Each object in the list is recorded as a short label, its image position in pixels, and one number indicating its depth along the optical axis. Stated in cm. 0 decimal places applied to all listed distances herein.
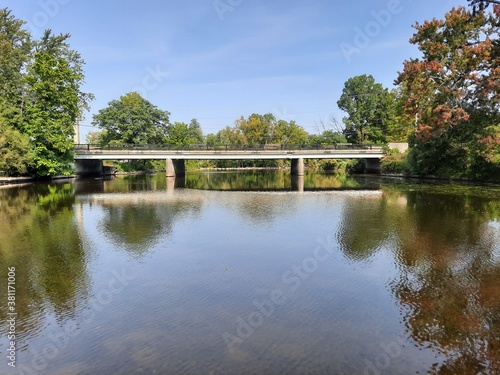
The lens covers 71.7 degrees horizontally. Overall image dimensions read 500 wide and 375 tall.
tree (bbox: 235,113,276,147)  8144
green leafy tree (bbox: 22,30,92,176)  3366
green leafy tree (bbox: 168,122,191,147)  6981
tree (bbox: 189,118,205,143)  11118
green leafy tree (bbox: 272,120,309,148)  8245
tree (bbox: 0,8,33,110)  3466
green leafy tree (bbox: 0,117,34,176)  3030
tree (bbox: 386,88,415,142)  4556
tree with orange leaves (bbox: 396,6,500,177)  2578
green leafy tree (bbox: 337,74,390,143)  6238
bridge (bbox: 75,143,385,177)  4278
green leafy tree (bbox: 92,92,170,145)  6012
